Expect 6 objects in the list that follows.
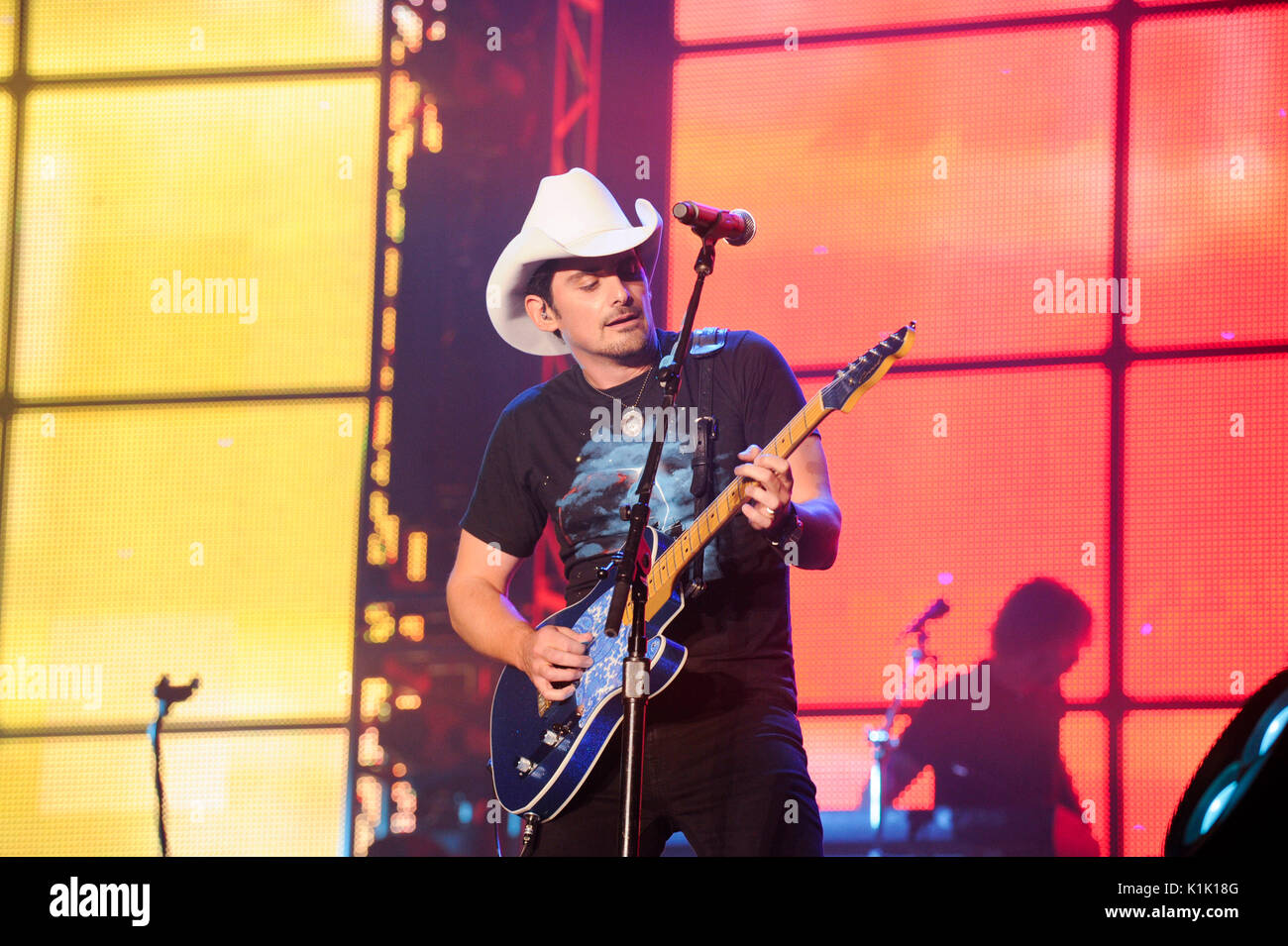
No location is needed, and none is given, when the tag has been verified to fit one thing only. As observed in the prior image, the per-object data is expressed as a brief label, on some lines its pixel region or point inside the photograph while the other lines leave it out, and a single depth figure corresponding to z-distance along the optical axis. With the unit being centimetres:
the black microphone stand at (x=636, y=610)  205
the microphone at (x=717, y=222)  206
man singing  229
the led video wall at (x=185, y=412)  328
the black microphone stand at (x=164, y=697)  329
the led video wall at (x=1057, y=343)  298
